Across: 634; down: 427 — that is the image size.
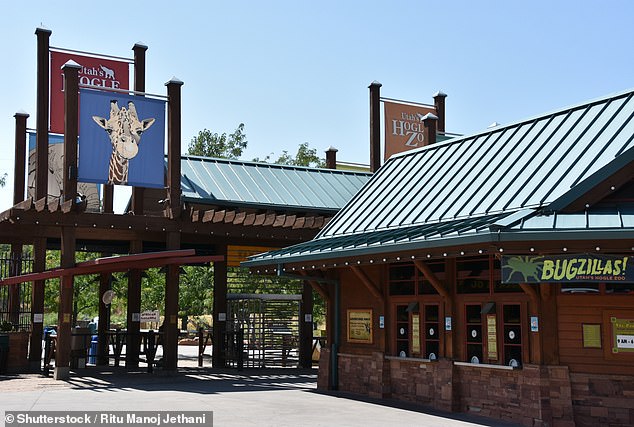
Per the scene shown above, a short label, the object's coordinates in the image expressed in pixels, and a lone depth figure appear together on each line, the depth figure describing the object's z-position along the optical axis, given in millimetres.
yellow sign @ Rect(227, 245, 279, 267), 26828
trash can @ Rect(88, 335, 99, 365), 27844
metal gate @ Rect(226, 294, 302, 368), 26484
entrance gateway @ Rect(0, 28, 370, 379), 21641
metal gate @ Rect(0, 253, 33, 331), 25781
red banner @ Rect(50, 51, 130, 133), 25156
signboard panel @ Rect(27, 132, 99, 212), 26484
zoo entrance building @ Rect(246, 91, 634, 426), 13195
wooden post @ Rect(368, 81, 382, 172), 30094
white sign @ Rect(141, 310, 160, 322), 23141
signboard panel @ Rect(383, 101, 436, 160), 28906
